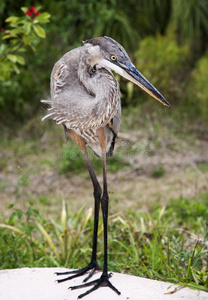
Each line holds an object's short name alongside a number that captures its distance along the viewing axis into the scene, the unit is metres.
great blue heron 4.32
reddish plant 6.60
